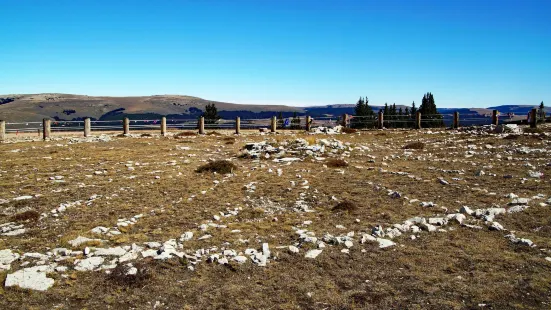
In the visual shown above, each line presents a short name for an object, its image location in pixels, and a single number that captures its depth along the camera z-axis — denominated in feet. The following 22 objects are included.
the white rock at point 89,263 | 22.32
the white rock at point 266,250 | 24.47
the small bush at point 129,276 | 20.63
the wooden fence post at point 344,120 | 146.96
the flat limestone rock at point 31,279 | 19.95
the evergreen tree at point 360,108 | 358.02
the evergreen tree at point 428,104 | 446.19
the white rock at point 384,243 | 25.70
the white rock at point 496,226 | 28.09
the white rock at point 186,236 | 27.25
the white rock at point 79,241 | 25.59
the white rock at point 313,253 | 24.32
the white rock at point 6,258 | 22.07
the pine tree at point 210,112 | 278.83
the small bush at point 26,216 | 30.63
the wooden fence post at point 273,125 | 131.95
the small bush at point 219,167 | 52.54
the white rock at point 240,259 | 23.59
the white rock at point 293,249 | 25.00
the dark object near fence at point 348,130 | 119.88
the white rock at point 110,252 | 24.40
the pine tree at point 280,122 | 164.88
